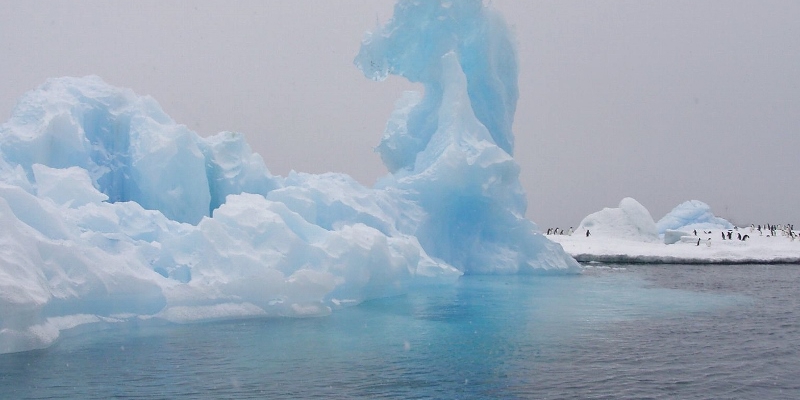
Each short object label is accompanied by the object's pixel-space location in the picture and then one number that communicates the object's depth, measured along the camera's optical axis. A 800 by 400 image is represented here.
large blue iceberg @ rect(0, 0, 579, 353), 10.92
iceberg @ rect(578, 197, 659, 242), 38.19
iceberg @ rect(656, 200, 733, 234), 49.47
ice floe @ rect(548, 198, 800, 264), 29.98
